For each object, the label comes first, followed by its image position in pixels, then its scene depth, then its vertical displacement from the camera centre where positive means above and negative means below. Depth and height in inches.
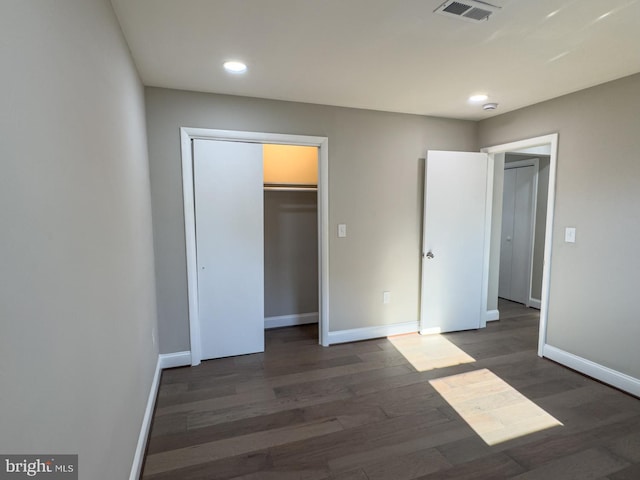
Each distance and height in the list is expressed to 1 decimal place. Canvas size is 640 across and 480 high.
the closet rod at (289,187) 150.9 +11.9
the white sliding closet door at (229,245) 116.7 -11.7
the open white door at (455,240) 142.3 -11.9
